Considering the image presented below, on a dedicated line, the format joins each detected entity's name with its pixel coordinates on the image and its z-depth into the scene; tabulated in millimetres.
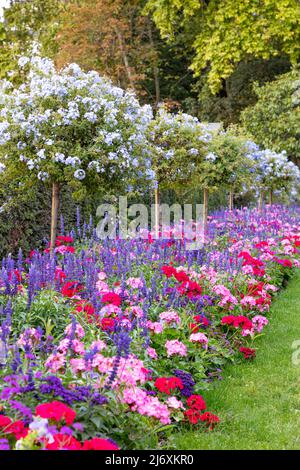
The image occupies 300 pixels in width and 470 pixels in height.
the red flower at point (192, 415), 3609
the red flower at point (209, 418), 3675
